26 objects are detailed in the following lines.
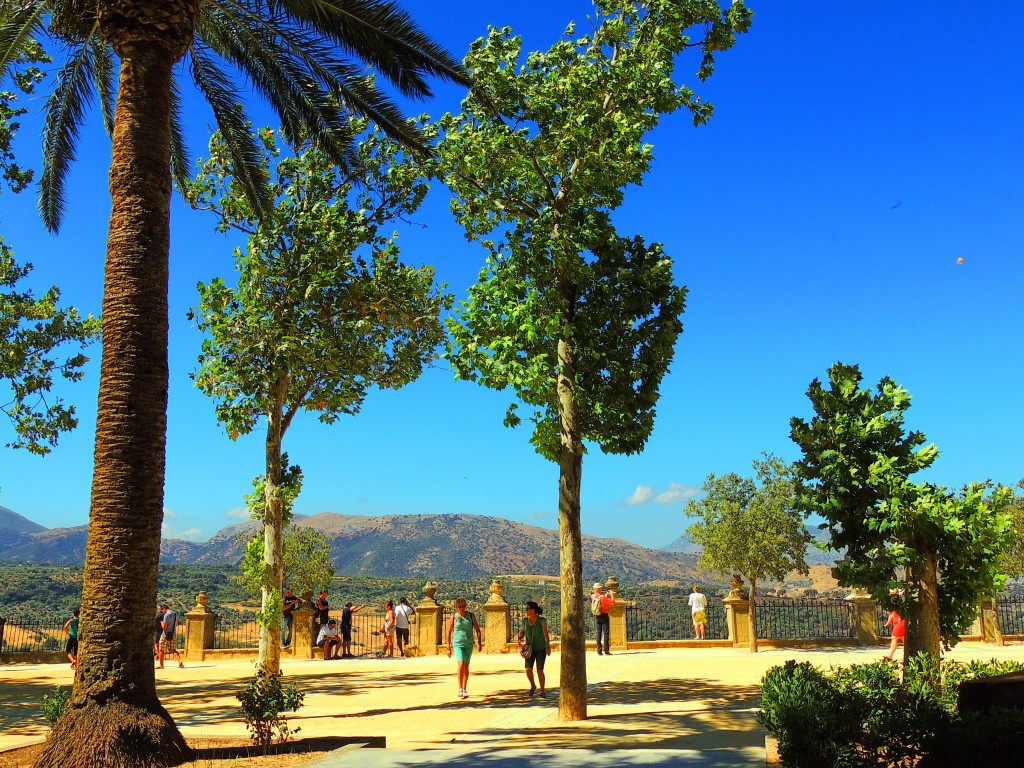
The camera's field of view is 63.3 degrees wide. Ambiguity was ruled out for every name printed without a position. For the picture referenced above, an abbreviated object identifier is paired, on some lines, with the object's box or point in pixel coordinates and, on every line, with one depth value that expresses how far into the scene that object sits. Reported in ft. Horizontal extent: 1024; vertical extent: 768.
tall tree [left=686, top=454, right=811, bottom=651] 87.45
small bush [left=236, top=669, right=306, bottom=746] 27.96
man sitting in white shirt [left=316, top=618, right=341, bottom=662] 79.00
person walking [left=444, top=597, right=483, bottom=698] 47.55
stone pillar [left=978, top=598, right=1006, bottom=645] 78.87
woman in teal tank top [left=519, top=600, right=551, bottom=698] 47.85
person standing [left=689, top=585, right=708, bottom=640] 82.89
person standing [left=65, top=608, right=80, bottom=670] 60.22
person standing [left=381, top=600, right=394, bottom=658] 82.12
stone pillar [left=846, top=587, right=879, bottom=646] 77.87
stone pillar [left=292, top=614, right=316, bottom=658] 81.76
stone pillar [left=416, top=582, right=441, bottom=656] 81.51
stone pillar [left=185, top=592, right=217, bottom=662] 82.84
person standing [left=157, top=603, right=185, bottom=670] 77.00
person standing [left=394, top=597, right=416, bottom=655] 81.00
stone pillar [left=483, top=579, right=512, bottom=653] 77.77
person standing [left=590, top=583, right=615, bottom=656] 72.23
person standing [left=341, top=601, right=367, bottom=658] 80.07
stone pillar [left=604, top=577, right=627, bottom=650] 78.54
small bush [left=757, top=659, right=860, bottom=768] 21.12
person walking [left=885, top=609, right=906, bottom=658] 60.85
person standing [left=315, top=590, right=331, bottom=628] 80.28
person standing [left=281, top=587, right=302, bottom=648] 78.33
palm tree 26.14
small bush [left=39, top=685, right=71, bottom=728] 28.27
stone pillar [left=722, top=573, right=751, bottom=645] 79.82
